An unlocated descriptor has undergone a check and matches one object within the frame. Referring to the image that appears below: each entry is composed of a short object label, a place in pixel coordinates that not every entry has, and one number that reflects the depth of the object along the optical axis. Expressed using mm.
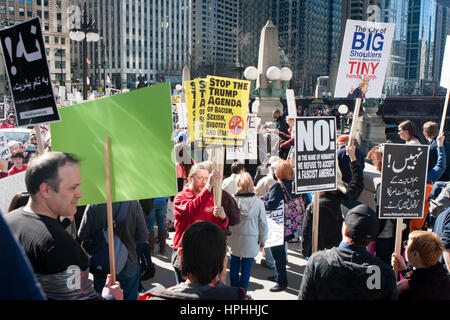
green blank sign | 2885
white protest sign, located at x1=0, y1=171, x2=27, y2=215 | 4012
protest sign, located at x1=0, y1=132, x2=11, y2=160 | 7344
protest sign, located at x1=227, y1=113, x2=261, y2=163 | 8453
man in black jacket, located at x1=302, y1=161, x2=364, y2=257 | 4953
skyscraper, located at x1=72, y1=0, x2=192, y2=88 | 127312
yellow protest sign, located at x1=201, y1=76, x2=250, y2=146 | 5176
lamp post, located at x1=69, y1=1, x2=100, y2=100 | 15424
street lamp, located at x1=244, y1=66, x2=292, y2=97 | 14891
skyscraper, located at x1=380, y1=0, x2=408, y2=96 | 136500
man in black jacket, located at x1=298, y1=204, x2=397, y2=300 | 2779
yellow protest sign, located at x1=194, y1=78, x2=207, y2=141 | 5391
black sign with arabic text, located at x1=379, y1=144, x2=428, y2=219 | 3990
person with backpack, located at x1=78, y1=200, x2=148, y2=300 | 3672
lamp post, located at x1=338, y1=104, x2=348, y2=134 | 20594
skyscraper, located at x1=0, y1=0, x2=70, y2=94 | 98375
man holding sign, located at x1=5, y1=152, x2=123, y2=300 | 2207
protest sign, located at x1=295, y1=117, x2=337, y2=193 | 4574
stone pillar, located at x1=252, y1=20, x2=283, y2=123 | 15281
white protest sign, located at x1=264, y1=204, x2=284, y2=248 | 5402
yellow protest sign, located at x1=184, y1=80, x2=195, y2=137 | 5443
